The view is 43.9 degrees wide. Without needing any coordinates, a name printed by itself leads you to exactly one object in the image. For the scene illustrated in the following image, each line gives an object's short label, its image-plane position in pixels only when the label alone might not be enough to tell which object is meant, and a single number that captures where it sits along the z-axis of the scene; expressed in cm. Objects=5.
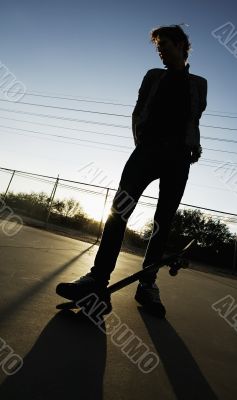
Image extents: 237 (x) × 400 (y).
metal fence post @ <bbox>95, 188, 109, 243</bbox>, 788
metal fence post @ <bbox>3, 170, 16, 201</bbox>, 982
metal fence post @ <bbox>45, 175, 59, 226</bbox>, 876
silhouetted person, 156
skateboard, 127
